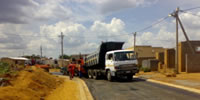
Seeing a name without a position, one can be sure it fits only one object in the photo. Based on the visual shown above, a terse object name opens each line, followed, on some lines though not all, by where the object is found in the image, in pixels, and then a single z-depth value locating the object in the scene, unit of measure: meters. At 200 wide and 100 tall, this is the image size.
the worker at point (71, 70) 17.11
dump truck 12.99
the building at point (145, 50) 37.53
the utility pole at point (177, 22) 17.82
